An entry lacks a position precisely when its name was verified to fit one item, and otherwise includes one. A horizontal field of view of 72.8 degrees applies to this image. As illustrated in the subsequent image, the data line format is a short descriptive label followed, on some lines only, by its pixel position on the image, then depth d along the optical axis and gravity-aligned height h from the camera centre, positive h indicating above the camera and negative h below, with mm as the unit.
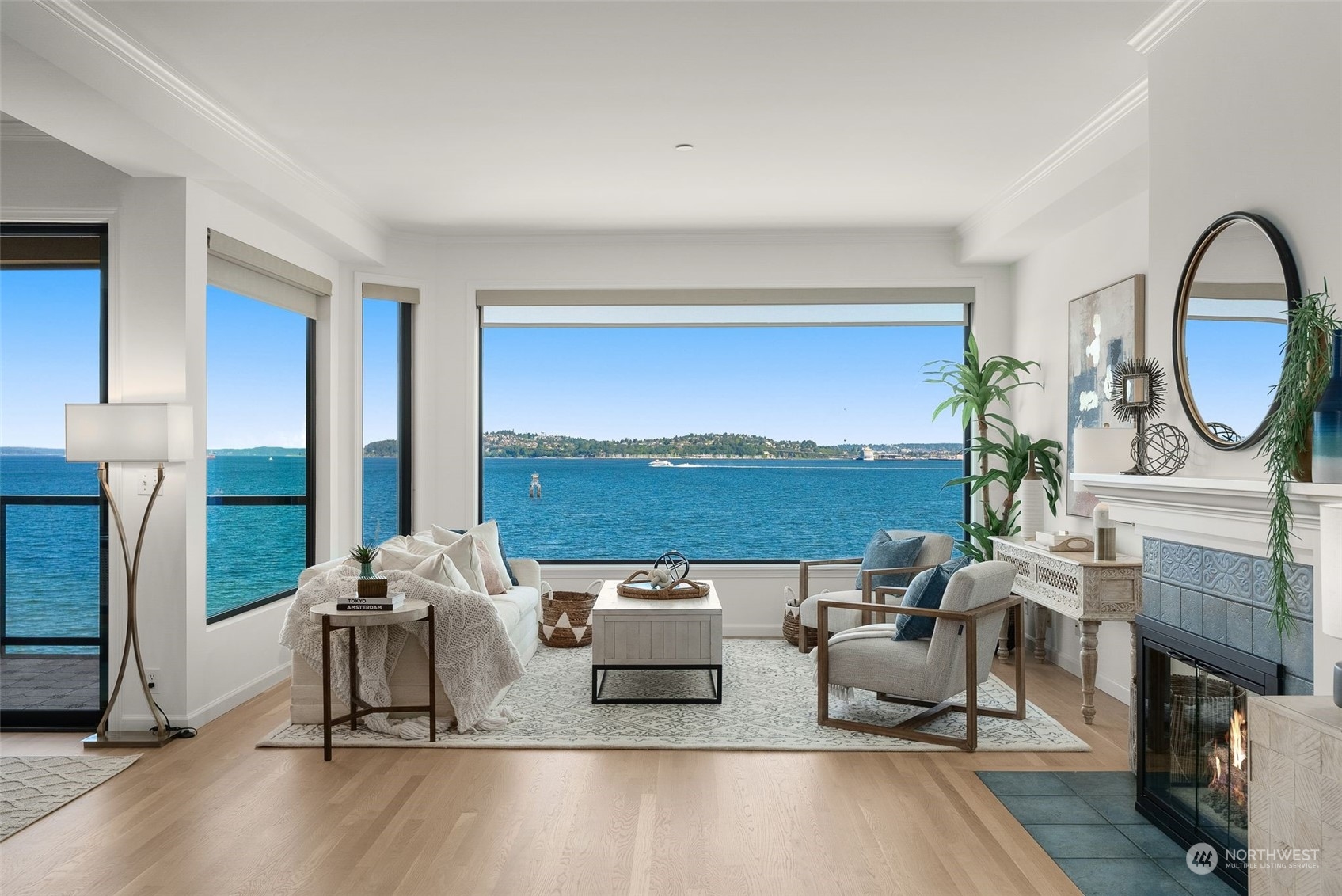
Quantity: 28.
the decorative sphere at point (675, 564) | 5594 -746
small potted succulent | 4074 -607
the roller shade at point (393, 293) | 6477 +1093
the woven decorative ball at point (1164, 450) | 3125 -9
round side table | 3934 -790
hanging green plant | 2291 +106
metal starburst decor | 3393 +219
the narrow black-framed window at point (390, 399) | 6625 +331
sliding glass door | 4480 -115
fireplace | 2764 -973
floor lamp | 4035 +41
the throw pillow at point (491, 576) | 5512 -800
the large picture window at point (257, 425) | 4887 +114
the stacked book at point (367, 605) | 4000 -705
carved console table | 4371 -713
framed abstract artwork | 4758 +564
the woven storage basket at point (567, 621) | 6145 -1191
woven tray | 5082 -824
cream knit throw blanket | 4270 -945
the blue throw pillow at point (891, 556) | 5641 -684
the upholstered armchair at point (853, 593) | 5480 -908
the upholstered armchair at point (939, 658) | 4094 -988
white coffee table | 4777 -1020
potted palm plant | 5766 -14
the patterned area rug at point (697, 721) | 4145 -1357
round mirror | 2598 +375
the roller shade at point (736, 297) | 6645 +1096
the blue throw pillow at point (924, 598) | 4223 -711
